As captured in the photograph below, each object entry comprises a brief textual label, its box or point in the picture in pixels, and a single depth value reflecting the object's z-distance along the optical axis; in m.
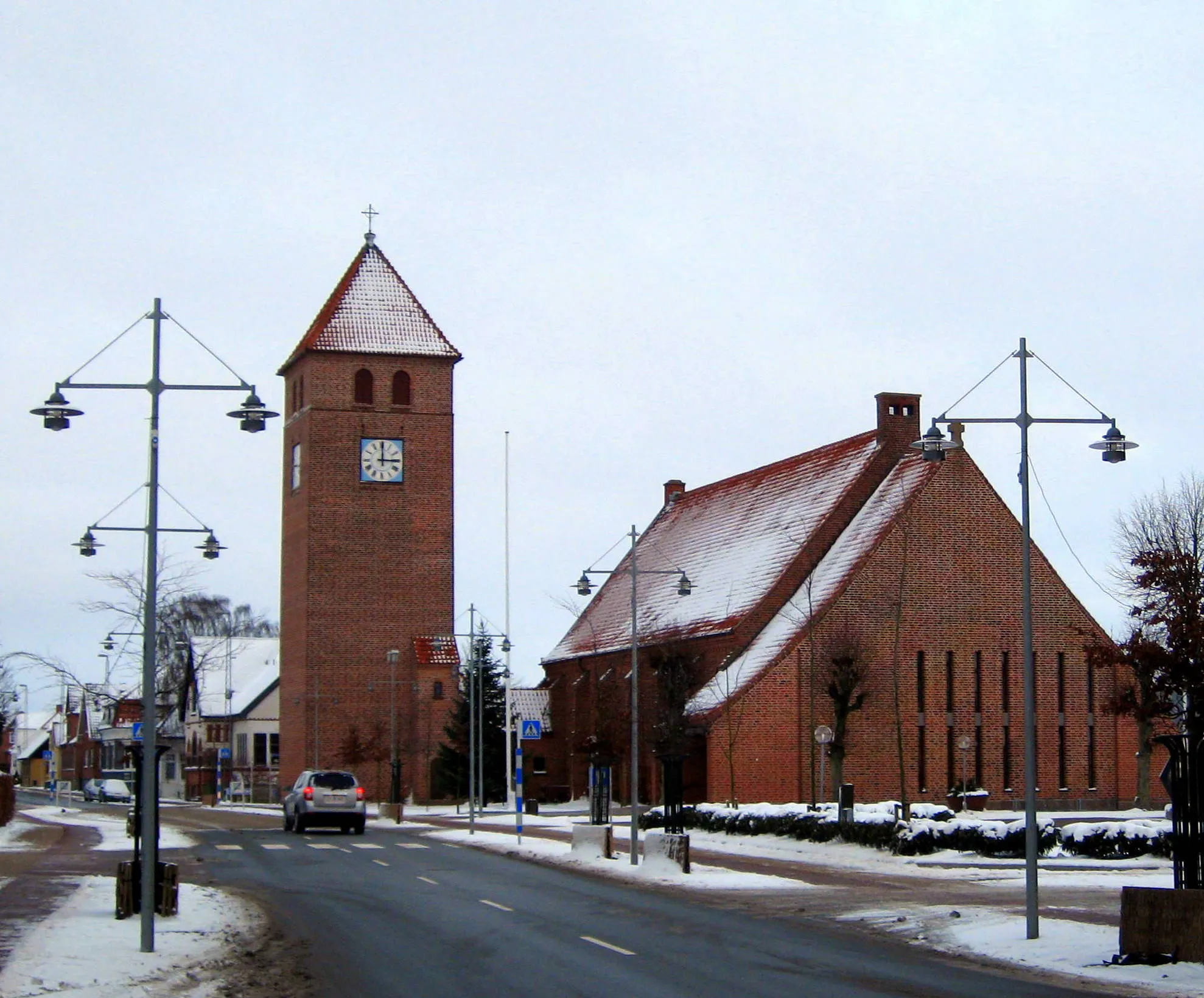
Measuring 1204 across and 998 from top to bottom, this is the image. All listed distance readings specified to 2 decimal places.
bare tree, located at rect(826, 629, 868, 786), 47.69
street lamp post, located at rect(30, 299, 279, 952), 18.34
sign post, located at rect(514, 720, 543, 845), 43.27
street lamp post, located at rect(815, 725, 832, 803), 45.38
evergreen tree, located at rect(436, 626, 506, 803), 74.94
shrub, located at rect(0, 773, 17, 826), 51.25
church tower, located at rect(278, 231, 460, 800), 76.81
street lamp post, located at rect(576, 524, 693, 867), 34.81
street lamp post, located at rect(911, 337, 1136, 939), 19.66
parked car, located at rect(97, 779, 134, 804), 103.75
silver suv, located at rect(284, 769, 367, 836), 48.56
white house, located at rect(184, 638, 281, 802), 100.19
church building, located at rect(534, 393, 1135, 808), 55.69
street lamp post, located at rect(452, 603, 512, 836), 48.31
